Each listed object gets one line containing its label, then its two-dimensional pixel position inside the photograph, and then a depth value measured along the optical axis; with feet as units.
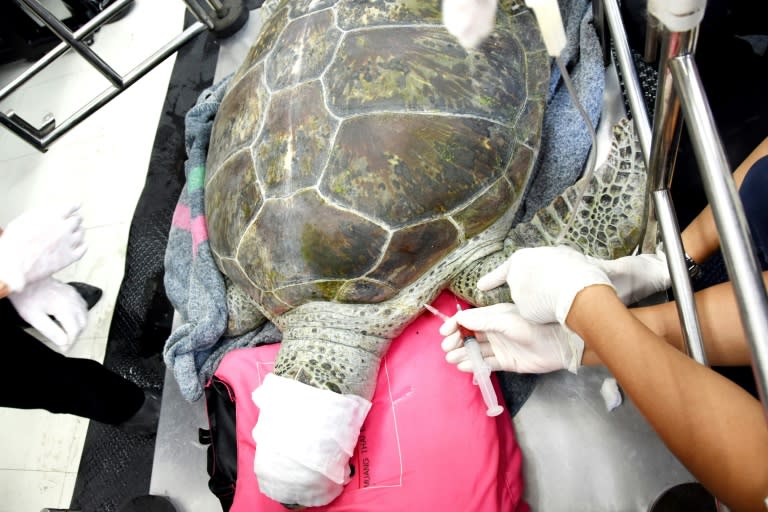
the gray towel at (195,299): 4.10
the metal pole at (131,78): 6.35
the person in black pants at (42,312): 3.24
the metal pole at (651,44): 1.70
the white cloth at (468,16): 2.14
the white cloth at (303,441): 2.98
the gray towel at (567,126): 3.85
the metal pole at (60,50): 6.07
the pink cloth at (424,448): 3.15
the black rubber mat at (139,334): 4.72
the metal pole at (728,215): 1.13
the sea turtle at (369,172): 3.27
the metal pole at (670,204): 1.56
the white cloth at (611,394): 3.31
